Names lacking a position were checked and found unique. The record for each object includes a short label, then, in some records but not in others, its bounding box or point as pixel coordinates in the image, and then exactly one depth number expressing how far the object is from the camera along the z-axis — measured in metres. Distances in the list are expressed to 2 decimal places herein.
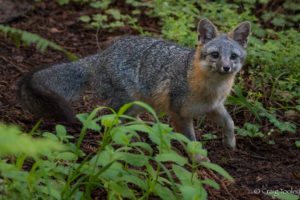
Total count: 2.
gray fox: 11.54
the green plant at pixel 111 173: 6.22
